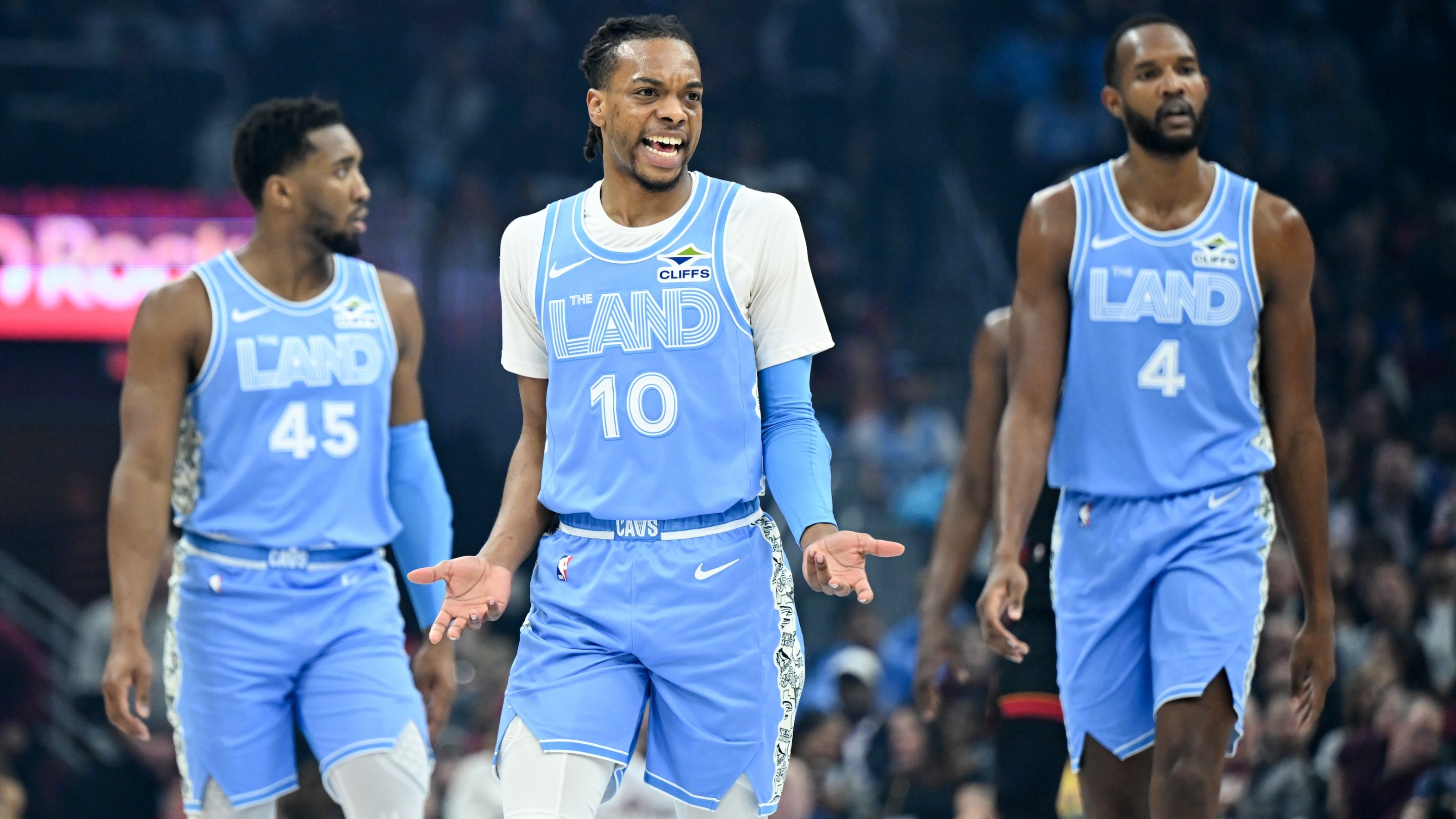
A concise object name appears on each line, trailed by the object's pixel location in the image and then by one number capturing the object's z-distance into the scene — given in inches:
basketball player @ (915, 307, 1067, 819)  442.6
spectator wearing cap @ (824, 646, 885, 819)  663.1
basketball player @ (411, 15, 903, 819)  277.7
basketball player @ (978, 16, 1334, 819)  358.0
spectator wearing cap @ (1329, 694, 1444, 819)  525.0
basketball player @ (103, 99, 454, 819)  364.2
